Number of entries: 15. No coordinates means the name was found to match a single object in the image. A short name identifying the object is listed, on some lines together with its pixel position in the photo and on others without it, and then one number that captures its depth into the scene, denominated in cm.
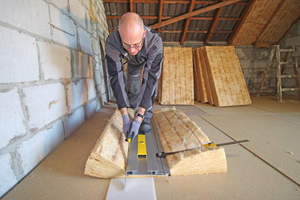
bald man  146
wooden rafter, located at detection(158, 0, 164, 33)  399
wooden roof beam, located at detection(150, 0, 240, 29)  399
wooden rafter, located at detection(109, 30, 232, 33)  483
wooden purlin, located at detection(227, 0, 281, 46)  412
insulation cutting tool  133
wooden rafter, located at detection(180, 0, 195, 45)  405
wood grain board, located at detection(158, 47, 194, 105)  373
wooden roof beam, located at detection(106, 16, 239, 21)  437
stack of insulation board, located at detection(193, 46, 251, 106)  356
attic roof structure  412
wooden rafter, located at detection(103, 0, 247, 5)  400
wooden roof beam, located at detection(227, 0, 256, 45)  413
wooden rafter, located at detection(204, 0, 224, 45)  429
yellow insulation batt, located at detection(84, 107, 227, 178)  112
